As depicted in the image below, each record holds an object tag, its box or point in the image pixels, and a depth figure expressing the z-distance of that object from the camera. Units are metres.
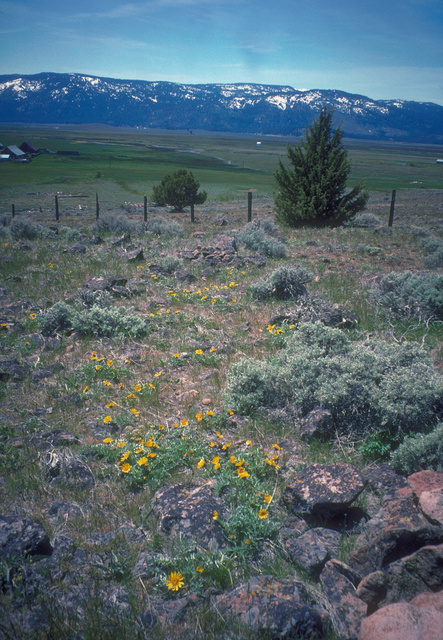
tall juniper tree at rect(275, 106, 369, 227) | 18.66
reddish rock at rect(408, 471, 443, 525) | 2.56
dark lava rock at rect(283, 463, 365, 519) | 2.99
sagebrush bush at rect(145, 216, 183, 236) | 17.40
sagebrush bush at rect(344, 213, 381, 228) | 20.97
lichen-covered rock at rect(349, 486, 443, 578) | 2.39
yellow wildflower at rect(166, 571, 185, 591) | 2.43
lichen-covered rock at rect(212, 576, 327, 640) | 2.11
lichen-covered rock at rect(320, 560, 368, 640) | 2.12
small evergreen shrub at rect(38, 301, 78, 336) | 6.75
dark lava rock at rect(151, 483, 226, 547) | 2.83
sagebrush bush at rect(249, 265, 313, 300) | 8.20
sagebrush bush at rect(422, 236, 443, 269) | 11.00
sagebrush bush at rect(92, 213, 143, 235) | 18.00
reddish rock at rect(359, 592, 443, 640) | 1.80
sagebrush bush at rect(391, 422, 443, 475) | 3.25
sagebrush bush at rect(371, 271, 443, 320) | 6.96
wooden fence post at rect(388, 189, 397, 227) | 19.25
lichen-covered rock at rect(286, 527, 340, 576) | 2.56
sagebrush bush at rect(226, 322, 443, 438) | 3.84
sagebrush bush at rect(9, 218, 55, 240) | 16.16
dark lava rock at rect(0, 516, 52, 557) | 2.61
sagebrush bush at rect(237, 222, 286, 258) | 12.23
